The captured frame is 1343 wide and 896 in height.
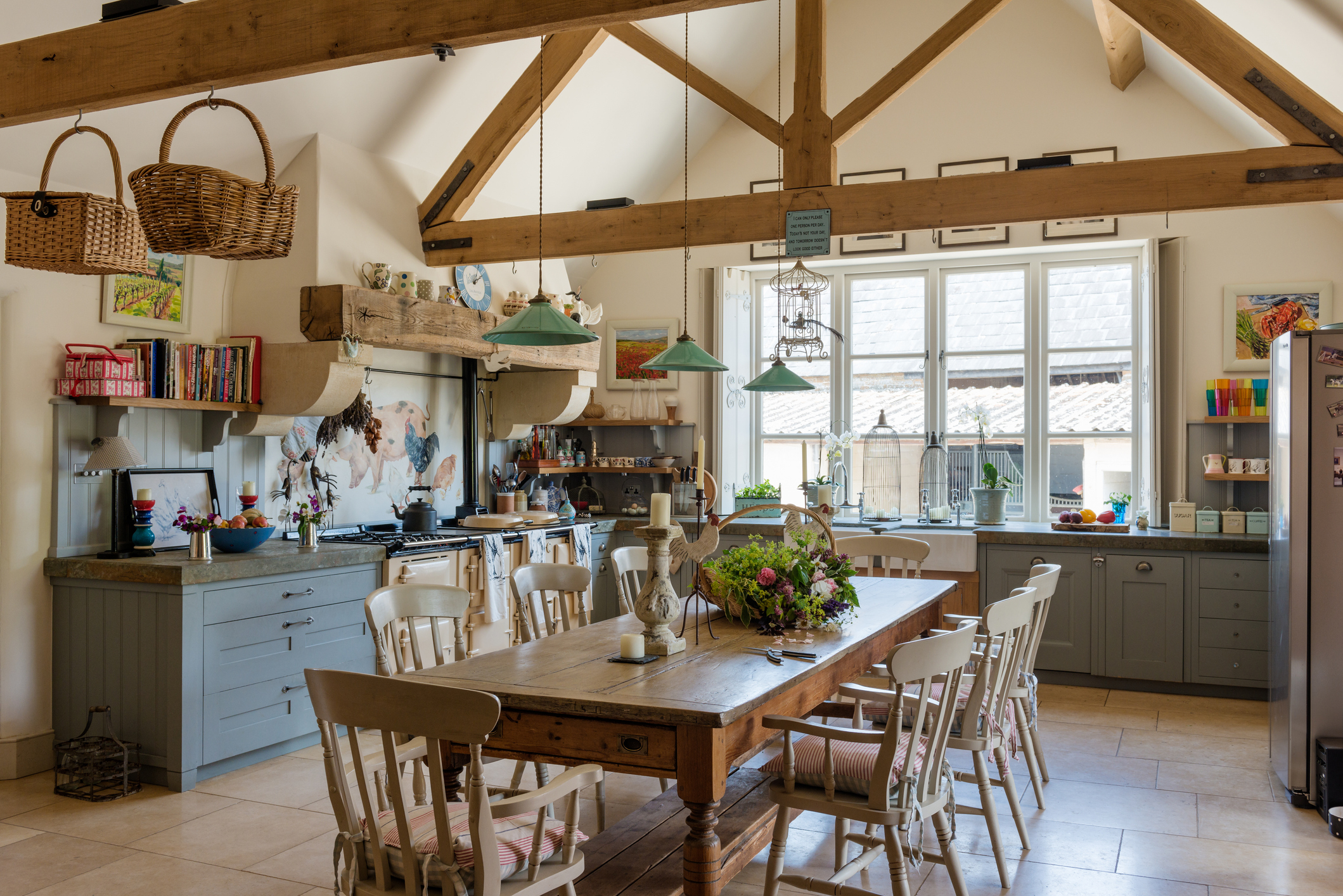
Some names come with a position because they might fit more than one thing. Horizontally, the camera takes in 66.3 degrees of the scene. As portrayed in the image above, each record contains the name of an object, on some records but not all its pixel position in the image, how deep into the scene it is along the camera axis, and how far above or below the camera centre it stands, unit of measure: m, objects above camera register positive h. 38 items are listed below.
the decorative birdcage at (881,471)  7.52 -0.13
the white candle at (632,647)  3.13 -0.59
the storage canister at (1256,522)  6.06 -0.40
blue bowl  4.84 -0.41
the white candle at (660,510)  3.07 -0.17
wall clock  6.29 +1.05
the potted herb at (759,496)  7.31 -0.30
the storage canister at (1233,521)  6.16 -0.40
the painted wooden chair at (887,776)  2.67 -0.91
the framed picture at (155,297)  4.77 +0.75
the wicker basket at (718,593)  3.80 -0.51
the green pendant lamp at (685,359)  4.04 +0.37
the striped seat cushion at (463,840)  2.30 -0.92
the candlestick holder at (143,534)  4.66 -0.36
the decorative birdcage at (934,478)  7.31 -0.17
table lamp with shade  4.55 -0.03
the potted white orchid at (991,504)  6.82 -0.33
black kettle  5.98 -0.37
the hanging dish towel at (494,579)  5.92 -0.73
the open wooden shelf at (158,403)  4.50 +0.23
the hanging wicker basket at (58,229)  3.36 +0.74
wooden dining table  2.52 -0.66
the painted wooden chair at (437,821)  2.11 -0.81
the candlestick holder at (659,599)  3.12 -0.45
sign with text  5.31 +1.15
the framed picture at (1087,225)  6.73 +1.52
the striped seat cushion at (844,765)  2.90 -0.90
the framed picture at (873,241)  7.25 +1.54
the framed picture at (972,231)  7.02 +1.54
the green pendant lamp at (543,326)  3.49 +0.44
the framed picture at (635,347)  7.89 +0.83
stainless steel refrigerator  4.14 -0.42
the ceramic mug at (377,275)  5.55 +0.97
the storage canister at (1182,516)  6.27 -0.38
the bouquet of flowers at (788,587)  3.62 -0.47
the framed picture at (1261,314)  6.27 +0.87
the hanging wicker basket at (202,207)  3.17 +0.78
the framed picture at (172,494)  4.85 -0.19
